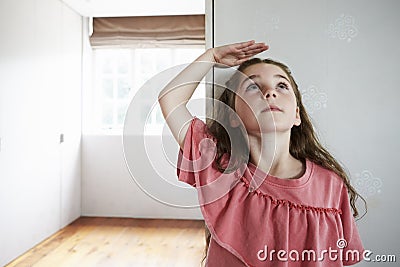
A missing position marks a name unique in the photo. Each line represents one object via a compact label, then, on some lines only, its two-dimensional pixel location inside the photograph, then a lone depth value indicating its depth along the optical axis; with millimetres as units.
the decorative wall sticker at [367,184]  1672
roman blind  4613
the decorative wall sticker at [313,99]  1654
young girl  1266
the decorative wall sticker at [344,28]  1637
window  4871
